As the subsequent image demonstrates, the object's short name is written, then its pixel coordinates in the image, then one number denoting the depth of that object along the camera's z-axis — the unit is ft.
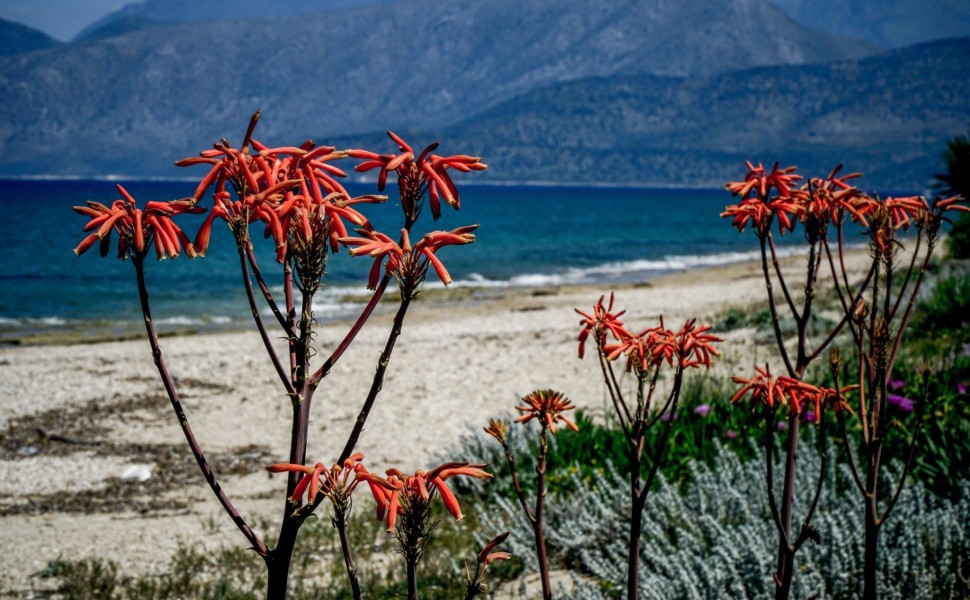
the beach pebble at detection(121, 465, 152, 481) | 31.09
